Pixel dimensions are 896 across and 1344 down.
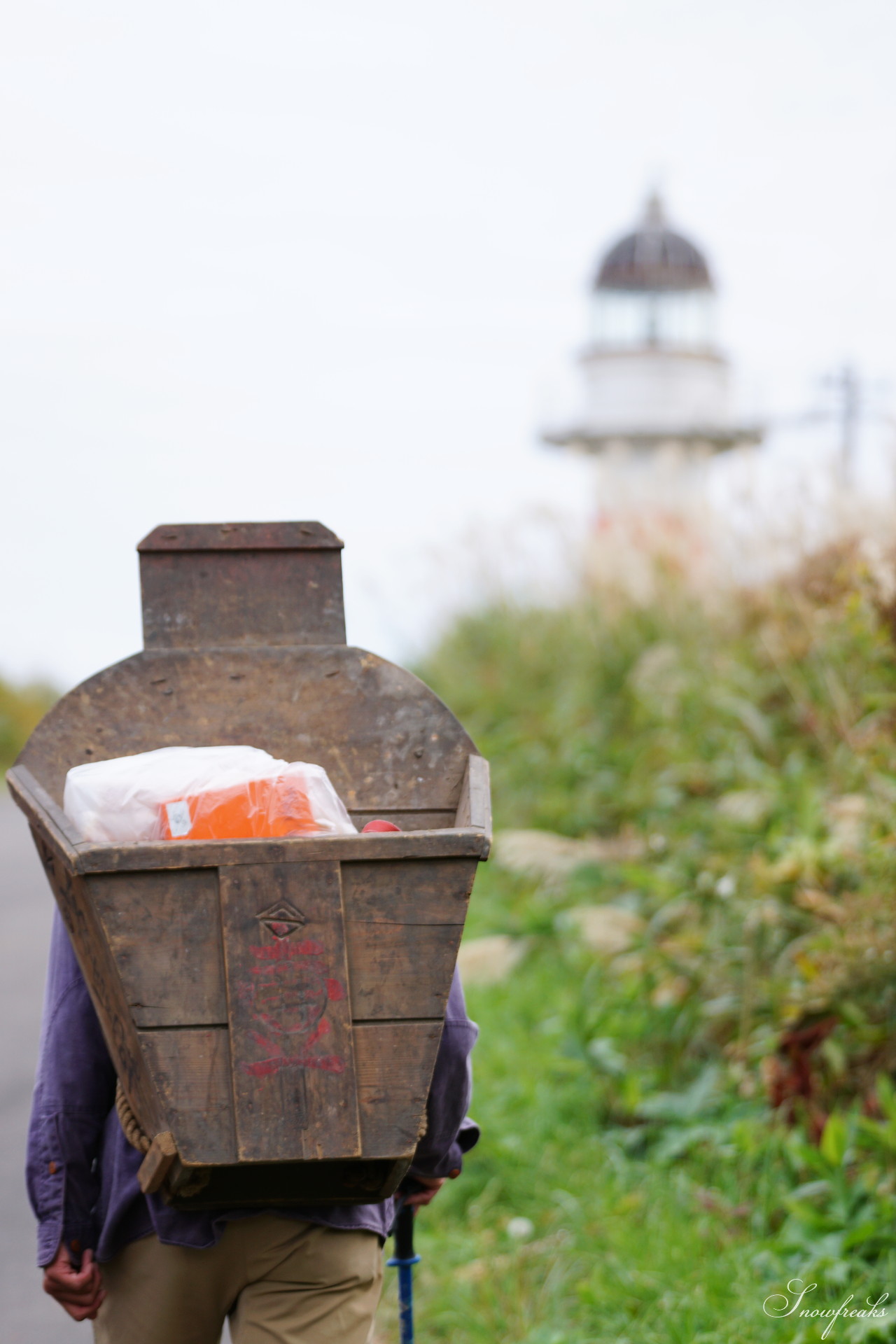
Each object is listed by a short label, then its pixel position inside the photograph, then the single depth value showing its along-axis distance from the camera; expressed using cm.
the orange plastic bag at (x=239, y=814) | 619
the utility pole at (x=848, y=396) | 3967
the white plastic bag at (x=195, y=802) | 620
